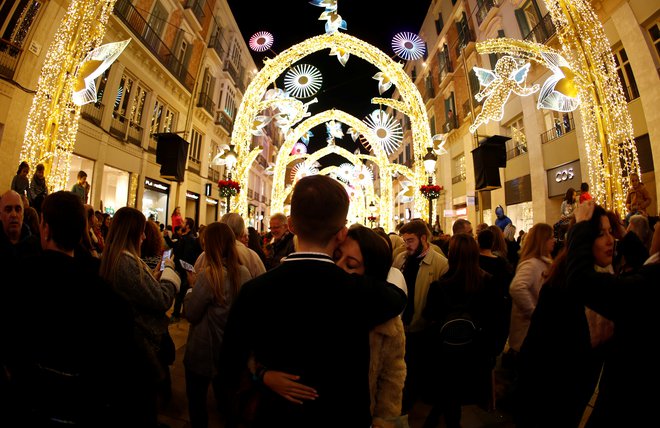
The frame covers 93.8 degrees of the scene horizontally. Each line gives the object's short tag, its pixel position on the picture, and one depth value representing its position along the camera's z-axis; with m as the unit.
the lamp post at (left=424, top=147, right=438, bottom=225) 9.09
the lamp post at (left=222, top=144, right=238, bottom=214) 9.52
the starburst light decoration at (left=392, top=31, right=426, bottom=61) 11.38
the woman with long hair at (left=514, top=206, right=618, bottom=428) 2.18
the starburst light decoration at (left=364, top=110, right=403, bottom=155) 16.88
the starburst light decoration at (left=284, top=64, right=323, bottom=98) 14.42
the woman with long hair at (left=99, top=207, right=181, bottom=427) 2.41
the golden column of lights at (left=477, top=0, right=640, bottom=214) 6.86
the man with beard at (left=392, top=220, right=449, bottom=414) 3.05
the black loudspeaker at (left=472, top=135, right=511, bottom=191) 9.44
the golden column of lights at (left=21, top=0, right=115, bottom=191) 5.90
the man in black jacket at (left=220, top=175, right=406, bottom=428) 1.19
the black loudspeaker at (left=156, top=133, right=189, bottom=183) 11.41
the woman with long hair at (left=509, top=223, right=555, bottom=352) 3.23
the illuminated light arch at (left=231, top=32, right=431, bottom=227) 9.63
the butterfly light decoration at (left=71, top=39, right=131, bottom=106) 6.20
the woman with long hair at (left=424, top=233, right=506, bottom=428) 2.70
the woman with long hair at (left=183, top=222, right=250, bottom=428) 2.72
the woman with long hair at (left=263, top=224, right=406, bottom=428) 1.52
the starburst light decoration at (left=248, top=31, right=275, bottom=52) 12.70
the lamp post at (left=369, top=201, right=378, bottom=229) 27.90
